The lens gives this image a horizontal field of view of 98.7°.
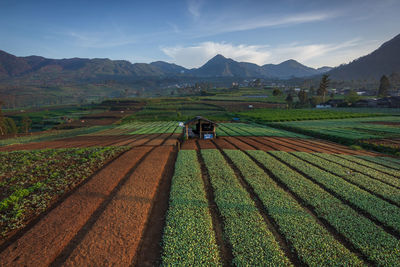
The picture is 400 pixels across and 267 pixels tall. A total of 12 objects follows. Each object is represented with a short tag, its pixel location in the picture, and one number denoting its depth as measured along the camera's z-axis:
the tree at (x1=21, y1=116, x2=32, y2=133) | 82.56
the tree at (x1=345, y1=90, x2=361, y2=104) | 102.94
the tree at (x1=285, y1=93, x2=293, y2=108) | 118.49
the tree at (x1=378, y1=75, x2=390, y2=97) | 120.36
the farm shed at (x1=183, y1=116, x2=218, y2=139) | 39.56
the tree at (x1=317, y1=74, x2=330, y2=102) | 117.66
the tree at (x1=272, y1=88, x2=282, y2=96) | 147.15
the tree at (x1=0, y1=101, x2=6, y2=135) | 71.12
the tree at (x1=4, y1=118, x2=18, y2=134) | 77.96
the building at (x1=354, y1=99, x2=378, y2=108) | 95.65
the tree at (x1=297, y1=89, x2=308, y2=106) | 119.44
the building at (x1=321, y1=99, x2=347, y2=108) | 106.80
